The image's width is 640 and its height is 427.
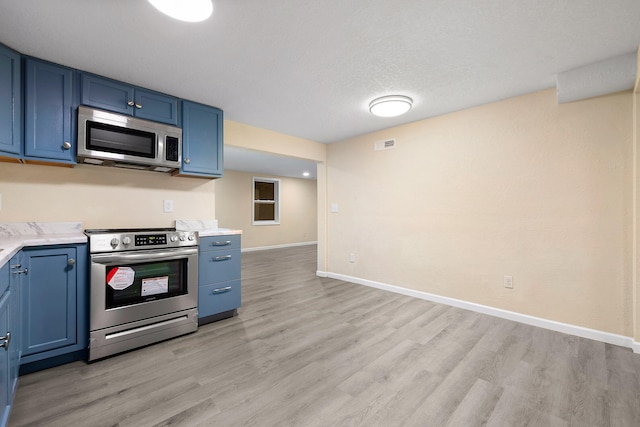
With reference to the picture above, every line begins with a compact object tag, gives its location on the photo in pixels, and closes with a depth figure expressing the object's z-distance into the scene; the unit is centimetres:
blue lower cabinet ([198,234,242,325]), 272
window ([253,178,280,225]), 820
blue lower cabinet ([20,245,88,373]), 187
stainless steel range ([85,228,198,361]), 211
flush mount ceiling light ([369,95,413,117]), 287
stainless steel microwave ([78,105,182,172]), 230
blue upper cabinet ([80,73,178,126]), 234
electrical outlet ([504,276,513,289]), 291
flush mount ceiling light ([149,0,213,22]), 150
